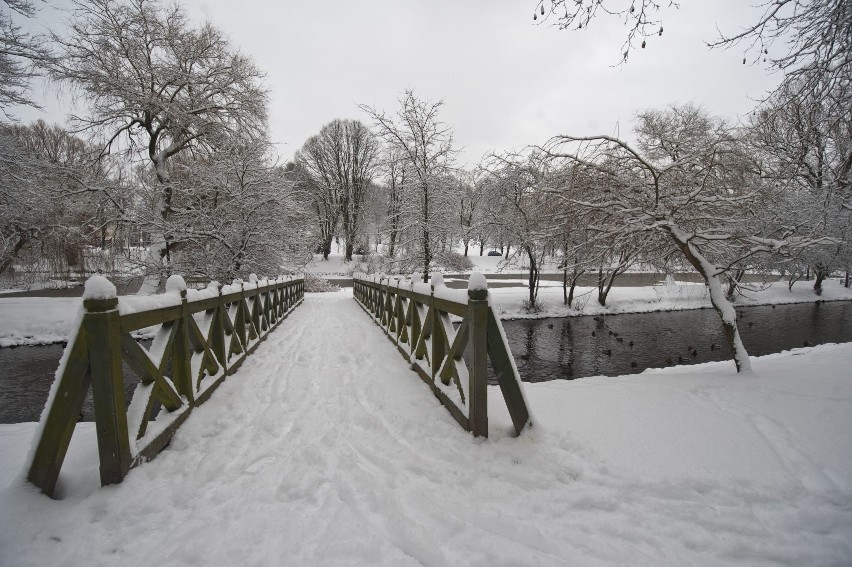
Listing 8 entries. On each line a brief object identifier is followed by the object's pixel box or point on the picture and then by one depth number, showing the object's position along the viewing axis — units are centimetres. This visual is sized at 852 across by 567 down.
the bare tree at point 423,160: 1617
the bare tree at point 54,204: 1052
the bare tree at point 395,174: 1694
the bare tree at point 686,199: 472
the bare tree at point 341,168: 3831
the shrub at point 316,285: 2389
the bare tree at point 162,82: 1202
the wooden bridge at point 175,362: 213
